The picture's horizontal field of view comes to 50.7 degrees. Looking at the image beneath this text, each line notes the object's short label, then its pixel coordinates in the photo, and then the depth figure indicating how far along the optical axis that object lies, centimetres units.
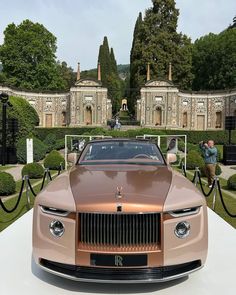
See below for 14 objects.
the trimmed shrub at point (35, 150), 1720
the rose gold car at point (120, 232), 257
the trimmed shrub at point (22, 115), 1927
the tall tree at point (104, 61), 5982
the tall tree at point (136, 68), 4152
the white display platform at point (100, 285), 274
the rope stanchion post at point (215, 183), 623
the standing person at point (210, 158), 915
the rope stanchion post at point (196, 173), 747
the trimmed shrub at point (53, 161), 1383
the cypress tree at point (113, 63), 6667
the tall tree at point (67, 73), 6107
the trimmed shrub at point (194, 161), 1408
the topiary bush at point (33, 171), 1137
